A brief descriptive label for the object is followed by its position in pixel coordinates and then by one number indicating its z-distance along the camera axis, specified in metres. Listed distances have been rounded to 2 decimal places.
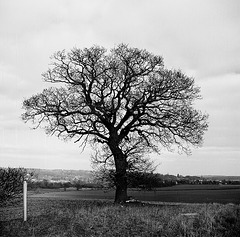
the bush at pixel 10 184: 13.33
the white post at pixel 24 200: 13.66
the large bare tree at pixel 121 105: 23.20
